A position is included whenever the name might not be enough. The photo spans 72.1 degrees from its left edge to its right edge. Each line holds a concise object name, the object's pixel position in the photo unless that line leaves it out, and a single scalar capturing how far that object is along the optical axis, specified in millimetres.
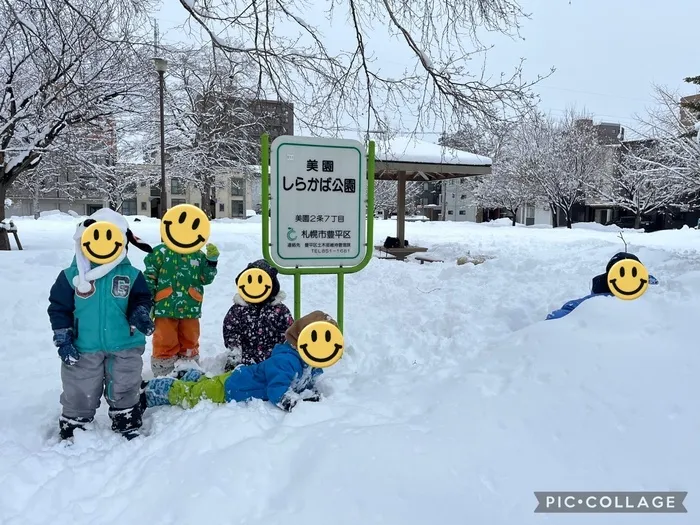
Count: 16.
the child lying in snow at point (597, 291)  4379
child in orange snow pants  4102
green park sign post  3689
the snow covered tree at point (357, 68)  5570
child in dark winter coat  3980
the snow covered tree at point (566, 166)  30844
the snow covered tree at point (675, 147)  20297
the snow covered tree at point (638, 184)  23072
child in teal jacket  3016
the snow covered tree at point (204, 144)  21031
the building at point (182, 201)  46938
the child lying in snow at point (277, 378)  3117
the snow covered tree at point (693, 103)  10516
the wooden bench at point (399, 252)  13383
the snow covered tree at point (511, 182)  31888
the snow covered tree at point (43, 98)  9556
